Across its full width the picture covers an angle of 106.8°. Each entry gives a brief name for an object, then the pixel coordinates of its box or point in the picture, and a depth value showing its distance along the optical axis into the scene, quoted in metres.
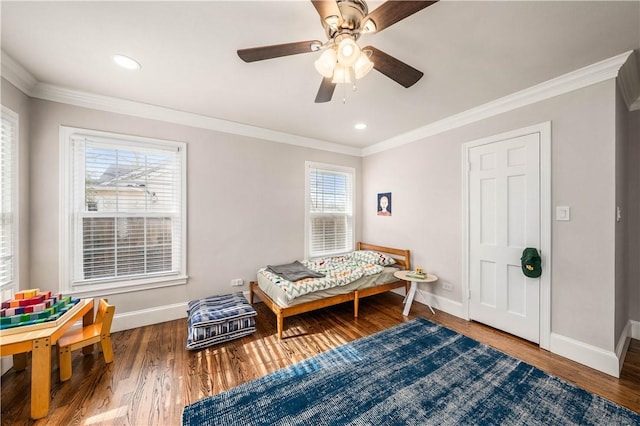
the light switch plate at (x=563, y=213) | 2.20
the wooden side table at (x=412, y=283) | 3.05
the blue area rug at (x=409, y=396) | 1.55
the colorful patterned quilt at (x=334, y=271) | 2.69
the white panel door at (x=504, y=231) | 2.44
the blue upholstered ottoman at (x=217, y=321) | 2.34
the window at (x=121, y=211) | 2.48
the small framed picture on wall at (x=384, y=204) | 4.02
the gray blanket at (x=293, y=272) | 2.98
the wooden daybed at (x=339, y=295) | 2.60
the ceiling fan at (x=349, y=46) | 1.20
